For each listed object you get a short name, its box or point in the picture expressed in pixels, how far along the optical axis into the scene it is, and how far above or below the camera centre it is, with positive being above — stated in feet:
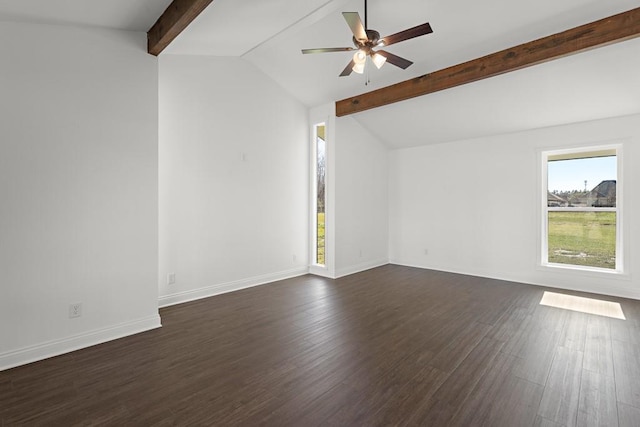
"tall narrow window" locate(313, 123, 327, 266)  18.44 +0.99
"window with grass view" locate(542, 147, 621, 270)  14.84 -0.04
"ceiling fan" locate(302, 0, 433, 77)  8.34 +4.89
